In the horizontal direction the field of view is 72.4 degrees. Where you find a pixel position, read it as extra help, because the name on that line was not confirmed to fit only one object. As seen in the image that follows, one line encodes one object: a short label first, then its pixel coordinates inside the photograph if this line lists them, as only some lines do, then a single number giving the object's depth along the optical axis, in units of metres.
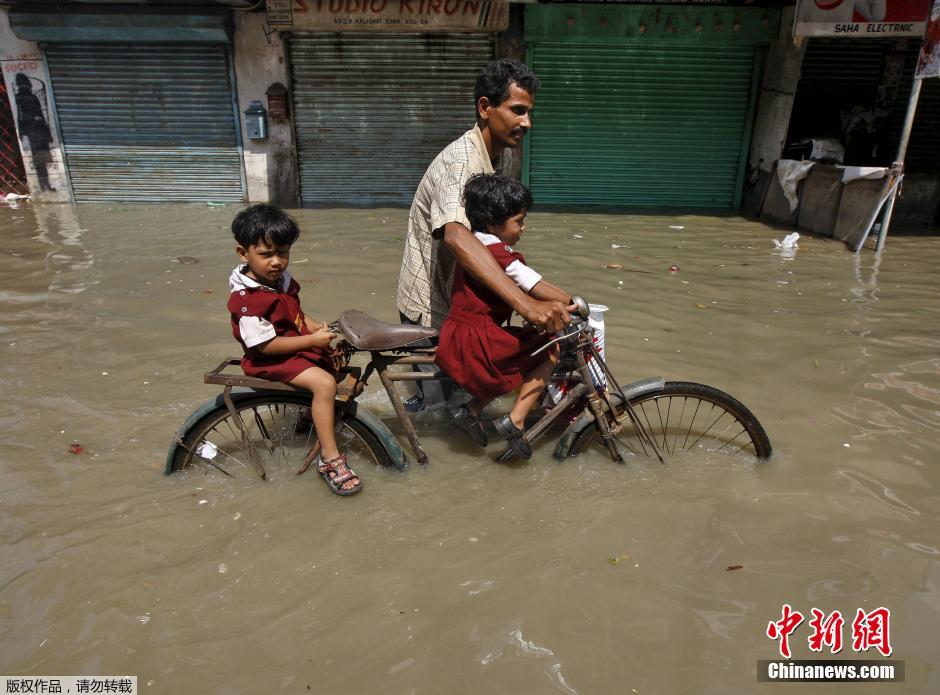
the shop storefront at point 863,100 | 9.52
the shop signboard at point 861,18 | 7.56
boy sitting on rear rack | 2.60
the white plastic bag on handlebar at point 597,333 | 2.98
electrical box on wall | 10.16
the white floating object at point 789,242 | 7.55
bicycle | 2.82
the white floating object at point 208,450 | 2.96
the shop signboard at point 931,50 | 6.93
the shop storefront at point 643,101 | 9.61
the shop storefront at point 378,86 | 9.59
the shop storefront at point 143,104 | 9.77
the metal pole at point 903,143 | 7.18
